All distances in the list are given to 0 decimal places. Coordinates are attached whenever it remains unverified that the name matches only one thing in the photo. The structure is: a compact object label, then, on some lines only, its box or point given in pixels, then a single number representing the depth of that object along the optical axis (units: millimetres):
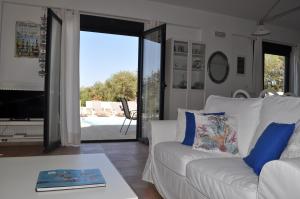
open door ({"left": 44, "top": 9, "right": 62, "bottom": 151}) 3693
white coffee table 1164
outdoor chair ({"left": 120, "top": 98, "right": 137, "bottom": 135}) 5609
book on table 1232
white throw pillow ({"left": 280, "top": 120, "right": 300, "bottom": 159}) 1462
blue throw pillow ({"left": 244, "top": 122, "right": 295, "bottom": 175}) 1491
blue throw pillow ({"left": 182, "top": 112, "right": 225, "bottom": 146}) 2336
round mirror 5594
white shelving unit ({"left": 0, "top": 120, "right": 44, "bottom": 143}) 3983
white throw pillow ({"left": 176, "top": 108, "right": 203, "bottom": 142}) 2510
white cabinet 4941
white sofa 1176
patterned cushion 2115
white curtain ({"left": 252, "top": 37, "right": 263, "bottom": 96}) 6133
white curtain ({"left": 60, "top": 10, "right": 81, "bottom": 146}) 4273
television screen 4008
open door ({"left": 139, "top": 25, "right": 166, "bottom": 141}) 4641
